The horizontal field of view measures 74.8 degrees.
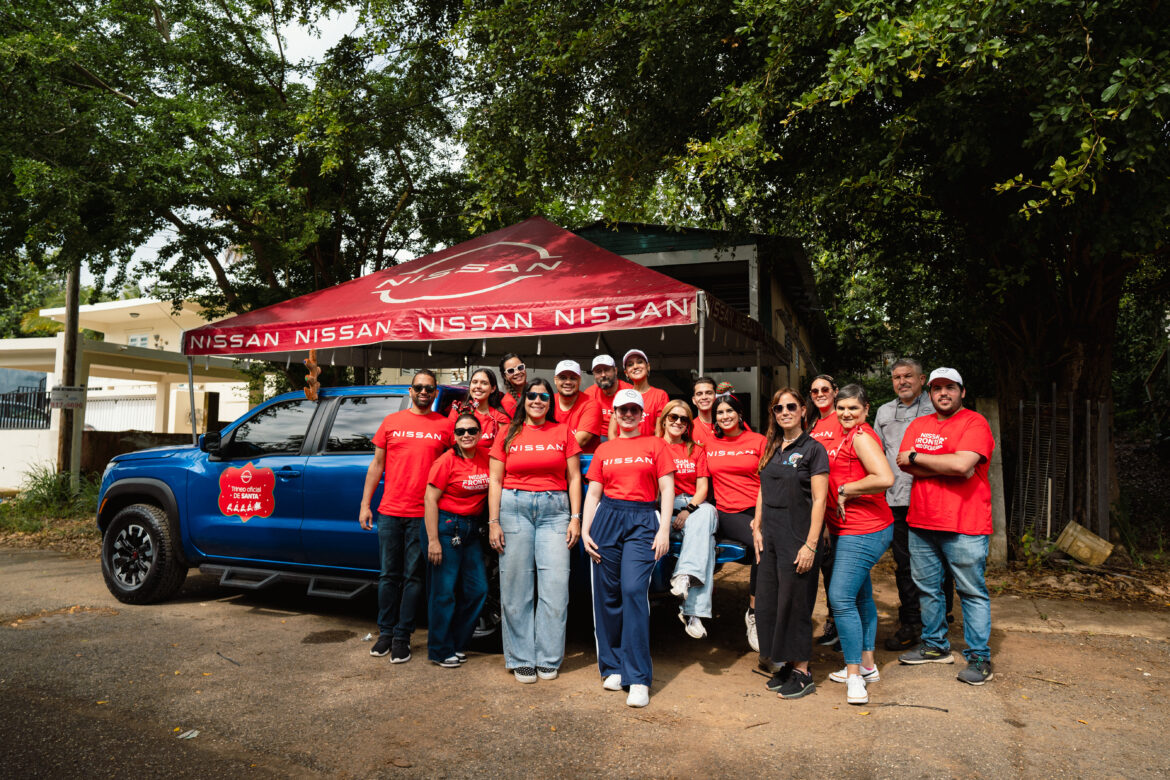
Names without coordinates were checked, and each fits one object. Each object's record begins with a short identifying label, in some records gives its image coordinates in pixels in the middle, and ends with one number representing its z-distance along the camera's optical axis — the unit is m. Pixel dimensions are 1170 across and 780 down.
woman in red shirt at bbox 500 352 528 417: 5.52
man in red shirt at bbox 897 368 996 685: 4.48
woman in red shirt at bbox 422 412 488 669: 4.77
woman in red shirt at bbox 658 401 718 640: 4.53
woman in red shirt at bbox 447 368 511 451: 5.01
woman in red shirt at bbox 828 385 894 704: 4.22
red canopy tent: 6.60
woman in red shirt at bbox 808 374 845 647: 4.86
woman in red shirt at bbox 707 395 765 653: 4.89
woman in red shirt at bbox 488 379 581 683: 4.60
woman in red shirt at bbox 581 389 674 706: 4.31
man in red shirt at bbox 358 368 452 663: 4.96
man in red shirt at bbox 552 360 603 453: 5.07
